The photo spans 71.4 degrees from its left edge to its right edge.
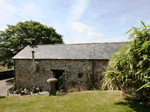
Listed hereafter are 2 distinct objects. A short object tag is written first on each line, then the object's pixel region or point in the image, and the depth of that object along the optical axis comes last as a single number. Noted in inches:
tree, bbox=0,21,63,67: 746.2
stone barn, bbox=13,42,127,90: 446.6
